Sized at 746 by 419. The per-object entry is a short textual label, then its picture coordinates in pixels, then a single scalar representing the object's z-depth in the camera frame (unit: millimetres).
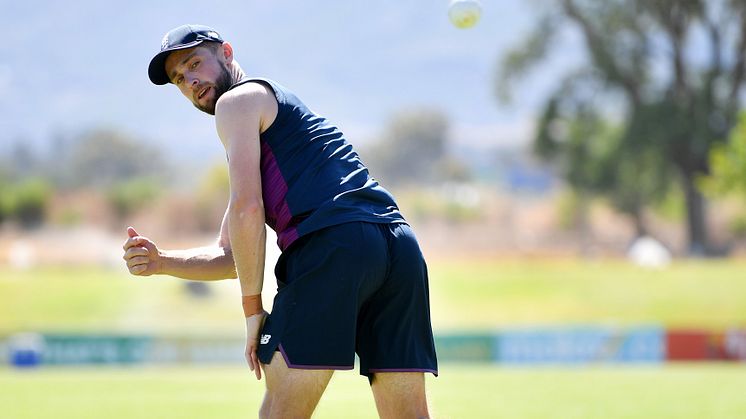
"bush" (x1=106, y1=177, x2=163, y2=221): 99438
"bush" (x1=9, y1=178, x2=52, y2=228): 92500
